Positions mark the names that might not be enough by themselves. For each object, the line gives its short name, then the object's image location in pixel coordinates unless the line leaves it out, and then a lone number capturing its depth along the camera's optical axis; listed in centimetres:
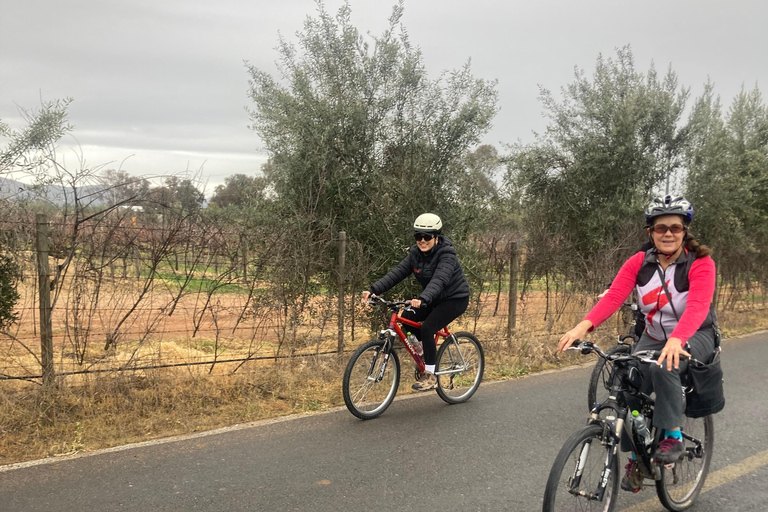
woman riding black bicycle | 332
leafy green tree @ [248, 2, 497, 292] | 880
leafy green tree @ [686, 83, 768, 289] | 1243
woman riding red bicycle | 603
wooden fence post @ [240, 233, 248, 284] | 683
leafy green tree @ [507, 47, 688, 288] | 1167
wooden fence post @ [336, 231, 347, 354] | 789
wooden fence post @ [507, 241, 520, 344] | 970
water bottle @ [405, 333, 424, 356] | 627
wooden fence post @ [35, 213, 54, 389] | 552
